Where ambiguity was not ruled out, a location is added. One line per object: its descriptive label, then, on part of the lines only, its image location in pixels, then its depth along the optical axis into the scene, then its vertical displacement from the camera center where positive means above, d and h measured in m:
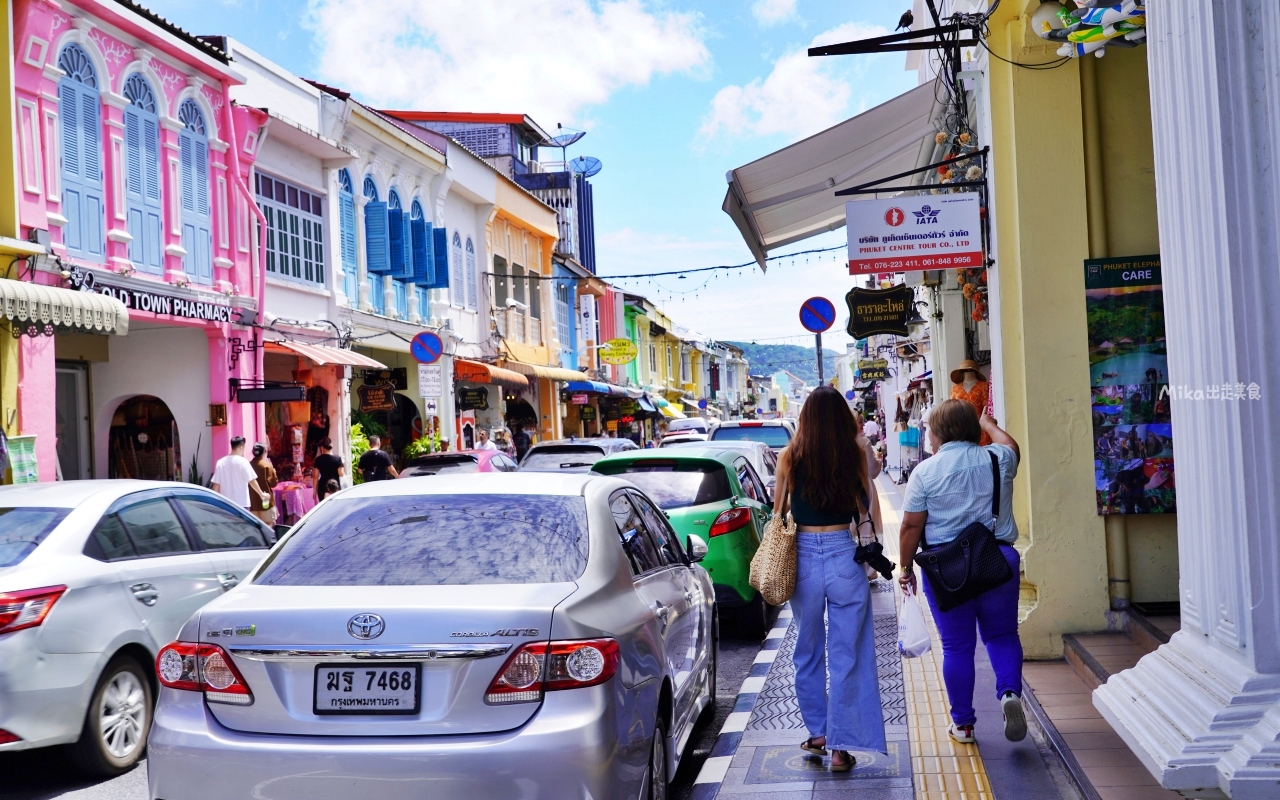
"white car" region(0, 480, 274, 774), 5.44 -0.79
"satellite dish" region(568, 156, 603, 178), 46.75 +10.32
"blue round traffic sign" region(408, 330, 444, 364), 20.84 +1.51
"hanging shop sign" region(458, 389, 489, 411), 27.92 +0.74
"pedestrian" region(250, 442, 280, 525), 15.45 -0.46
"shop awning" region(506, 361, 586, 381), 30.22 +1.50
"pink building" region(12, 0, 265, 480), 13.50 +2.78
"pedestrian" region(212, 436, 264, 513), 13.70 -0.41
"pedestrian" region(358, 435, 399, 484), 17.08 -0.44
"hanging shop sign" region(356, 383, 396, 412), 22.20 +0.70
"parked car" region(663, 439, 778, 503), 13.84 -0.48
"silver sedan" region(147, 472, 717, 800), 3.73 -0.82
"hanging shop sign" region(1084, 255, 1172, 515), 7.19 +0.09
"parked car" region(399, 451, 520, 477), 15.93 -0.44
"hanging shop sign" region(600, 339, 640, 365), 40.09 +2.48
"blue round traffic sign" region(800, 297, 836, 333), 13.66 +1.19
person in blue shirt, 5.62 -0.58
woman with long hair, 5.50 -0.79
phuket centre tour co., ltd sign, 8.55 +1.31
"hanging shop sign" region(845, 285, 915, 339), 15.87 +1.38
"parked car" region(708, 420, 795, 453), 19.81 -0.23
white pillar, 3.14 +0.06
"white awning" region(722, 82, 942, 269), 10.41 +2.35
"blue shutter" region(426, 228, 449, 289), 25.47 +3.81
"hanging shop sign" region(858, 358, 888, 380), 37.06 +1.37
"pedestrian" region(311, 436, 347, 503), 17.25 -0.47
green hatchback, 9.30 -0.70
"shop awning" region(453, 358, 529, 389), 26.50 +1.32
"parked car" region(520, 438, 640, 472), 15.70 -0.38
